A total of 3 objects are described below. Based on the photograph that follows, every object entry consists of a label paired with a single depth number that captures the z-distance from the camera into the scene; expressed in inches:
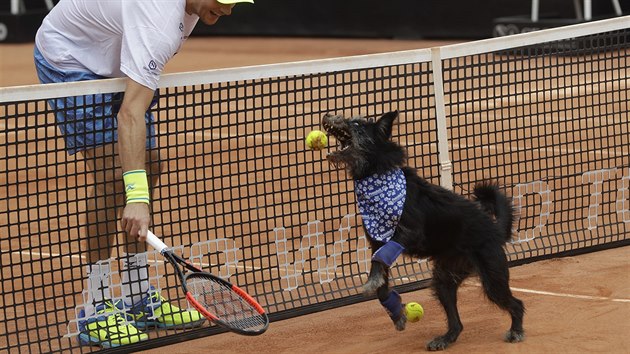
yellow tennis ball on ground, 435.5
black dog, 393.7
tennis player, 399.5
